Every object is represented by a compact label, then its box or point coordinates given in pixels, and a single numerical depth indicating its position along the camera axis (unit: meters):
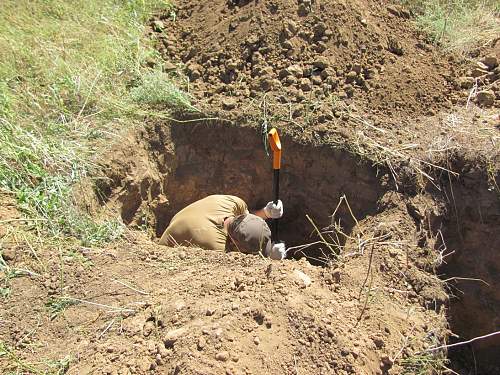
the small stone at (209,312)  2.29
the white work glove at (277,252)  3.13
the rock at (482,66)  3.83
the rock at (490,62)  3.84
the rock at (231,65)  3.81
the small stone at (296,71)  3.71
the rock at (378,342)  2.38
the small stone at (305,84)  3.65
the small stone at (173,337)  2.19
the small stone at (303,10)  3.85
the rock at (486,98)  3.63
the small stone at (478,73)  3.80
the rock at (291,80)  3.68
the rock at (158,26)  4.33
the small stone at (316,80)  3.68
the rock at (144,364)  2.15
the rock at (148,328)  2.31
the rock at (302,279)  2.49
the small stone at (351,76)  3.69
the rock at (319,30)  3.78
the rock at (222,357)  2.09
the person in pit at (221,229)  2.98
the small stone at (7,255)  2.74
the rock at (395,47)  3.85
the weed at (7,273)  2.61
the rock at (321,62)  3.70
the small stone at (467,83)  3.74
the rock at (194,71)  3.91
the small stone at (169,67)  3.98
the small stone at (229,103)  3.63
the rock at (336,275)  2.63
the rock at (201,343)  2.13
